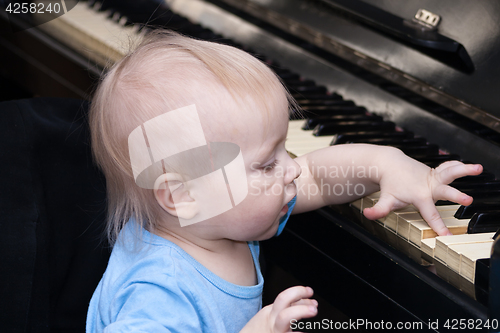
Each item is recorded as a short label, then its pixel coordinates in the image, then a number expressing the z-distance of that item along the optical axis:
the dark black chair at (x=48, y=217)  1.01
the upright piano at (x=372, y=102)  0.98
